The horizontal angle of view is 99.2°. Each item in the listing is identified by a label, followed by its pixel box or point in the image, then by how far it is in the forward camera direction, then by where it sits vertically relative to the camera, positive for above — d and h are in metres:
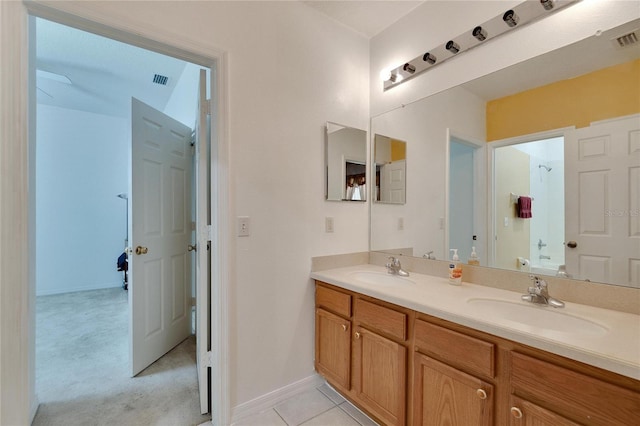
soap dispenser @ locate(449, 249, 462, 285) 1.57 -0.36
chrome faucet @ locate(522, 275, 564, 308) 1.20 -0.38
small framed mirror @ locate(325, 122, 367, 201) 2.04 +0.39
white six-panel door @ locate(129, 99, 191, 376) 2.10 -0.20
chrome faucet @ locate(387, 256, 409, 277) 1.84 -0.39
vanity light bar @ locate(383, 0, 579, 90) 1.36 +1.02
